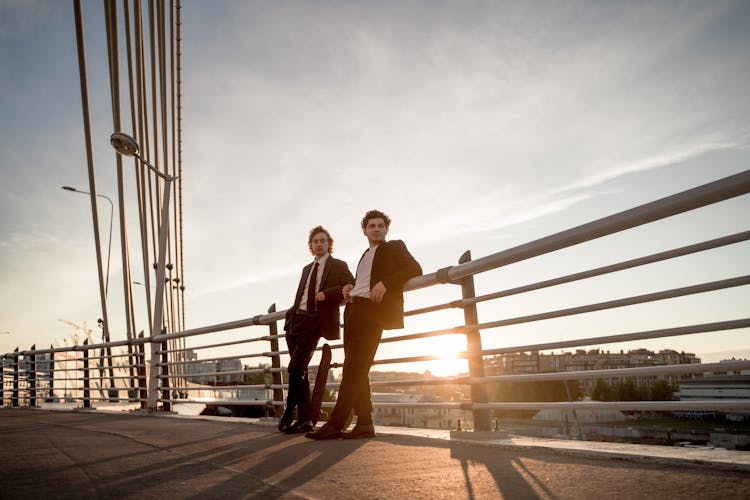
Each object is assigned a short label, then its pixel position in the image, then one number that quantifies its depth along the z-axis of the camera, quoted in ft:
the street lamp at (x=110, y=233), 102.75
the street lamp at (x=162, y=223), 33.72
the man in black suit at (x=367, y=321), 13.32
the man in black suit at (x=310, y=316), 15.81
